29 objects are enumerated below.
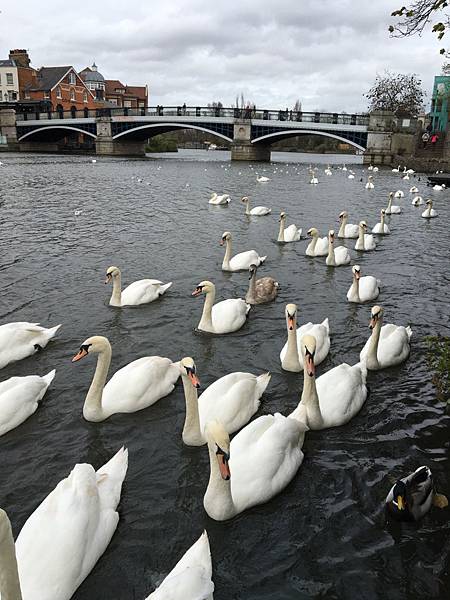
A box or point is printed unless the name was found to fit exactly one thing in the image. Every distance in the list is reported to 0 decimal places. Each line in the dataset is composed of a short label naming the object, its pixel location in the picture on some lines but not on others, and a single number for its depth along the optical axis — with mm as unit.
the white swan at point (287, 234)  16250
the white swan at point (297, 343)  7262
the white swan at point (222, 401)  5648
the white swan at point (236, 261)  12828
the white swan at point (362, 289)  10570
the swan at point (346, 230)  16750
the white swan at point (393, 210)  22422
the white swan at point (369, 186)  32972
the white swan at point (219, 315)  8891
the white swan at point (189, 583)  3471
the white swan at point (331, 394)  5871
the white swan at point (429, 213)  21953
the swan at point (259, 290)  10430
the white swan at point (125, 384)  6309
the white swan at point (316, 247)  14352
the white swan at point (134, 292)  10141
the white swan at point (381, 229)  18031
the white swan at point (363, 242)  15156
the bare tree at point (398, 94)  81625
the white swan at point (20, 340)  7668
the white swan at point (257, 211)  21547
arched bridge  61562
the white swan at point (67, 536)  3869
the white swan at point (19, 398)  6128
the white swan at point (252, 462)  4477
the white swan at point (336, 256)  13289
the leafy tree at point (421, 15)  5529
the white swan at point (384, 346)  7484
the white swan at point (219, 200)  24578
